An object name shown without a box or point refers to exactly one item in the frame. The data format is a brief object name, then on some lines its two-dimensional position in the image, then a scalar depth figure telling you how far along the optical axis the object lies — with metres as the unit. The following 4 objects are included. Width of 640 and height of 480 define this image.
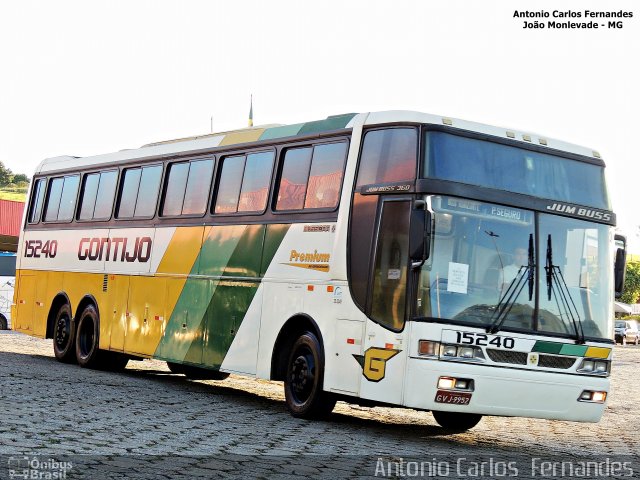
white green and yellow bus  12.68
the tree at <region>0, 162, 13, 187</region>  173.75
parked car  75.38
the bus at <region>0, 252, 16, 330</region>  43.56
